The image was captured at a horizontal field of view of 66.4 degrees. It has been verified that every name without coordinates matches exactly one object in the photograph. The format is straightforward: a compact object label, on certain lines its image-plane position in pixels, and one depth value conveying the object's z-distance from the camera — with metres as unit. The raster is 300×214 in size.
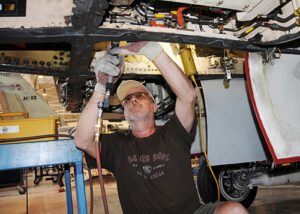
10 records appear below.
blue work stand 1.18
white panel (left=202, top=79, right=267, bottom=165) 2.65
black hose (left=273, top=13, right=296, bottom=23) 1.51
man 1.49
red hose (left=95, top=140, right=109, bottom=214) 1.01
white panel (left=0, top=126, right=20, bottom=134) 1.40
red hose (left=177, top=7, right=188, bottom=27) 1.58
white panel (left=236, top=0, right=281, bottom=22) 1.34
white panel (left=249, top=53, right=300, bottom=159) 1.76
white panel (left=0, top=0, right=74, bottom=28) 1.20
